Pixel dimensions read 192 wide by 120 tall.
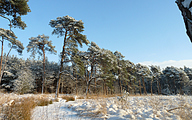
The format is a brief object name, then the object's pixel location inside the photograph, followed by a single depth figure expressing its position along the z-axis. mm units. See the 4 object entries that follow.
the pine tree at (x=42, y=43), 16347
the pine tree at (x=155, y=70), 26653
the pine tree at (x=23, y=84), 17250
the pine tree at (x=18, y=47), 14358
